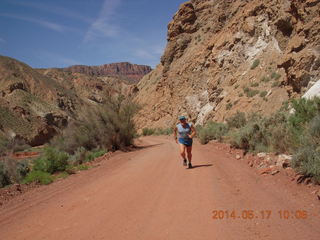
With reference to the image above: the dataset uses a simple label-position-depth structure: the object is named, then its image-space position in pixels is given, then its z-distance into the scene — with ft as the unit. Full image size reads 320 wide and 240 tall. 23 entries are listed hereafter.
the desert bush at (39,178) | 31.67
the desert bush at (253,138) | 30.60
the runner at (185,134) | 28.66
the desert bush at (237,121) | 52.75
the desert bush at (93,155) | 49.12
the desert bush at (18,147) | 84.23
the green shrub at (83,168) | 38.61
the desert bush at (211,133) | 53.78
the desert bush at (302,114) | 24.90
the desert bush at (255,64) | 80.21
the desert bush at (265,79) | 68.85
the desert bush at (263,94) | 64.34
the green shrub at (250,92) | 68.69
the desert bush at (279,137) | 25.49
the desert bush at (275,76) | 64.84
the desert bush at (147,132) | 130.00
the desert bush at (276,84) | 62.27
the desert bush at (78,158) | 47.76
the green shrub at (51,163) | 38.20
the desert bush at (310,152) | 17.53
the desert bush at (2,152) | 59.26
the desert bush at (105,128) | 60.70
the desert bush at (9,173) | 38.29
